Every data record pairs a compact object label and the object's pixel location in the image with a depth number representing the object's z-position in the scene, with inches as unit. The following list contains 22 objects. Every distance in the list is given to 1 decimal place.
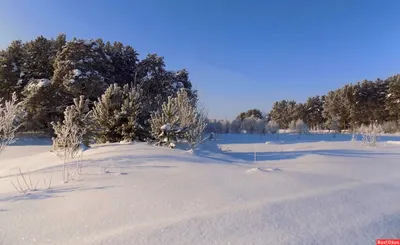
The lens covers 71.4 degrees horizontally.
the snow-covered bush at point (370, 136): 470.2
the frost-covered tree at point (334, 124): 1445.9
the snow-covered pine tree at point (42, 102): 741.9
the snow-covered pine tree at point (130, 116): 379.6
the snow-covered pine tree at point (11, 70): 819.4
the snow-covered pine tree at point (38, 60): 868.0
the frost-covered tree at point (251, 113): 2584.6
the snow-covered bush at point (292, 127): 1352.7
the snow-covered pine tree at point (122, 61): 961.5
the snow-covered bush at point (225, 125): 1291.8
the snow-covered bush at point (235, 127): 1311.5
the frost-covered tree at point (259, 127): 1268.5
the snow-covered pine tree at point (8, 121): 227.1
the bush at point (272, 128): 1264.9
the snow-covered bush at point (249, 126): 1290.6
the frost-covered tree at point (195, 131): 334.3
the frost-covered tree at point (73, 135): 210.1
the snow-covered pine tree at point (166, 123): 332.8
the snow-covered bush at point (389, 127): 1215.0
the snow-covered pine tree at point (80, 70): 748.6
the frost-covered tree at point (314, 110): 1852.9
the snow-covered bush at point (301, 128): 1221.4
